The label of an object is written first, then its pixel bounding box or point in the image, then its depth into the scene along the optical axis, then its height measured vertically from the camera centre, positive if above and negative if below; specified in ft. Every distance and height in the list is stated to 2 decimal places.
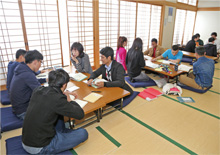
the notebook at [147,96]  11.85 -4.70
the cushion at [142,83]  13.99 -4.40
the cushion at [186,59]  22.52 -3.53
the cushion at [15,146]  6.10 -4.52
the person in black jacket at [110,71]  9.11 -2.26
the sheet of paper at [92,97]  7.54 -3.08
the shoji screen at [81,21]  15.88 +1.40
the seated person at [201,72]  12.35 -2.99
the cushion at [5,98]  10.54 -4.40
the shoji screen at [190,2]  29.14 +6.36
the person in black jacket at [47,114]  5.16 -2.73
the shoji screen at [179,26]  28.98 +1.71
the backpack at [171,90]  12.57 -4.41
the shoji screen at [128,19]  19.70 +2.04
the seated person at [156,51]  17.70 -1.81
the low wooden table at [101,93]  7.16 -3.08
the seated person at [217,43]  26.20 -1.34
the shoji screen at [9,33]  11.98 +0.13
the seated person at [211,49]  21.94 -1.94
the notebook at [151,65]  14.10 -2.72
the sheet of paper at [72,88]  8.54 -2.97
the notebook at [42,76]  10.19 -2.72
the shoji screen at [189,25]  31.83 +2.04
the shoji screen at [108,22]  18.04 +1.53
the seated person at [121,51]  14.66 -1.58
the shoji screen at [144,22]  22.26 +1.93
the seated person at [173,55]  14.97 -2.00
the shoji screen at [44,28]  13.28 +0.60
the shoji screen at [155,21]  24.08 +2.15
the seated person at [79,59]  11.24 -1.79
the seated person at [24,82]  7.48 -2.25
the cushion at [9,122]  8.14 -4.60
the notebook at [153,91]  12.60 -4.62
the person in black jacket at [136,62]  13.16 -2.34
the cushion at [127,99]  10.52 -4.60
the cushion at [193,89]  12.96 -4.56
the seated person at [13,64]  9.89 -1.85
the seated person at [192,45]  22.82 -1.46
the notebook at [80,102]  7.14 -3.12
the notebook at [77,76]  10.06 -2.75
